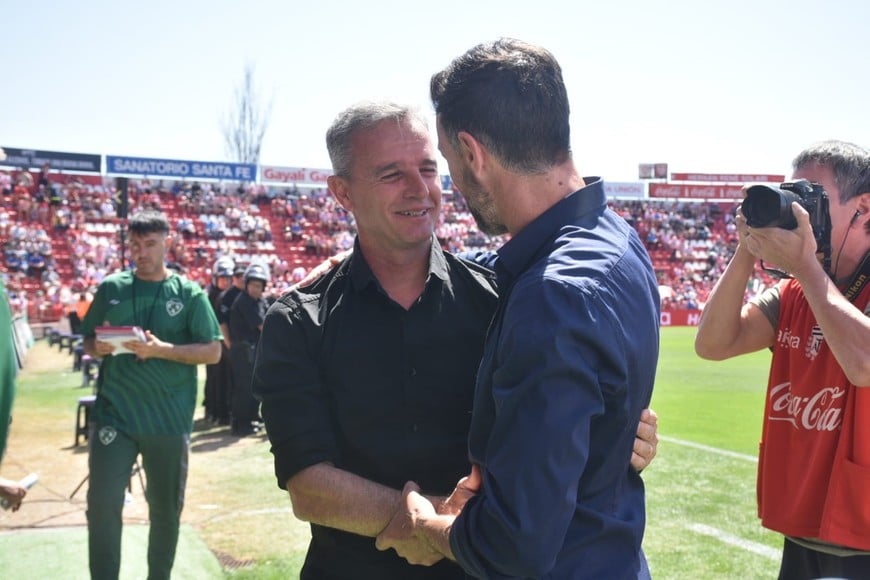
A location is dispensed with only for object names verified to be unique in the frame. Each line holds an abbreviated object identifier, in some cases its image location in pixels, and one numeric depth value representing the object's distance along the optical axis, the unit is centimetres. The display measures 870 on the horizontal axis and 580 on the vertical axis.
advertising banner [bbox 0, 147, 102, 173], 4038
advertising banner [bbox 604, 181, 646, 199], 5753
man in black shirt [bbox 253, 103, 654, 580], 226
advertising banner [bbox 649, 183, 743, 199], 5709
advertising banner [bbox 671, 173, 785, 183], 5865
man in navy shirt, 159
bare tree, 5975
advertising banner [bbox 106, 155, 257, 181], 4316
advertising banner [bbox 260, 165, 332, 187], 4903
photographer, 265
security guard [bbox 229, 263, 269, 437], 1041
